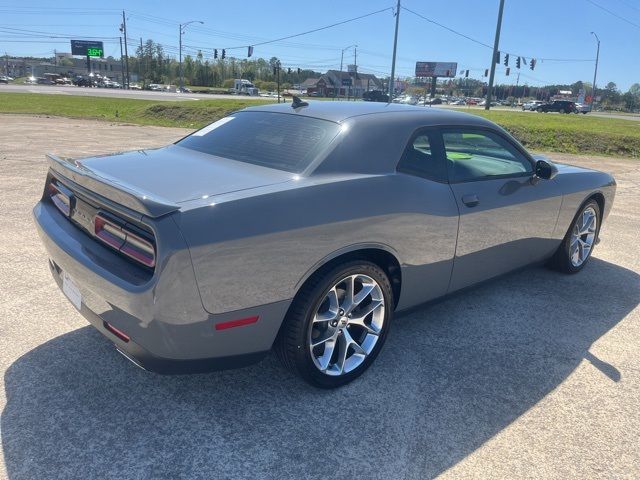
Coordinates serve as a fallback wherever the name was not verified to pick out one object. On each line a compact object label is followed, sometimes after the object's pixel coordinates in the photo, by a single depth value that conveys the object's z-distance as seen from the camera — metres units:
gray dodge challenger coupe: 2.22
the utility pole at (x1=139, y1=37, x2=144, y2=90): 108.76
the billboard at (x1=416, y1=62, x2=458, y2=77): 89.19
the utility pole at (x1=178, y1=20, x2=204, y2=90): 76.49
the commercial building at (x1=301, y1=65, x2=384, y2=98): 94.62
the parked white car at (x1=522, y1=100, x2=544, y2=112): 61.35
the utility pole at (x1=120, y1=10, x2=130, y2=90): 79.81
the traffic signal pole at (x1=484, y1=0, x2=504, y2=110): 30.95
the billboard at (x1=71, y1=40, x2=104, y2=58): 95.25
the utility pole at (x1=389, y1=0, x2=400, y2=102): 36.69
